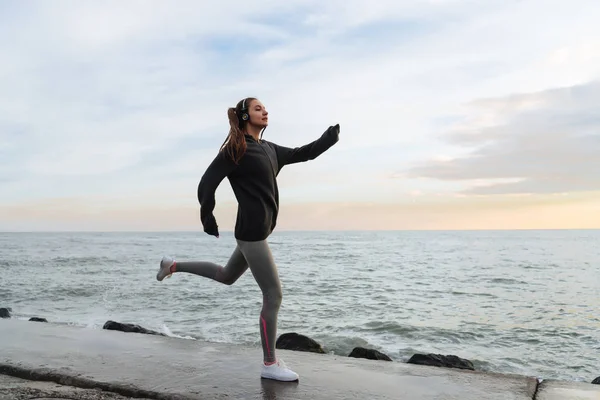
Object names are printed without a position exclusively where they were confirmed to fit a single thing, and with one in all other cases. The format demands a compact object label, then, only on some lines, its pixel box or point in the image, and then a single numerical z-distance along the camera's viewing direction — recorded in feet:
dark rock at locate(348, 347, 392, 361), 20.81
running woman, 12.49
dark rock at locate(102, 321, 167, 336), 24.90
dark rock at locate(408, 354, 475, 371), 20.75
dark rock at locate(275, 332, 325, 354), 22.77
